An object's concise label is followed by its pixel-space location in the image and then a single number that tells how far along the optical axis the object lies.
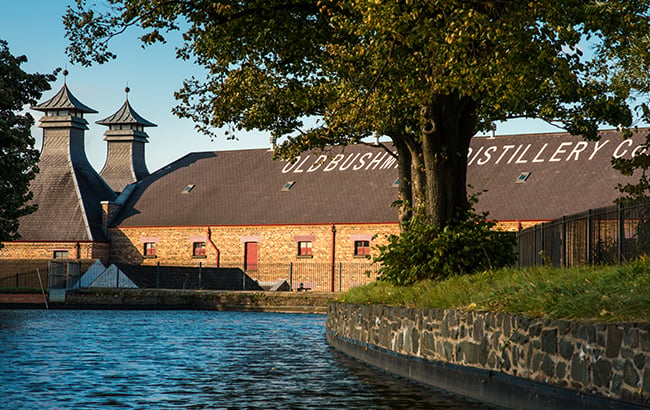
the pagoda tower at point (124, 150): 71.88
